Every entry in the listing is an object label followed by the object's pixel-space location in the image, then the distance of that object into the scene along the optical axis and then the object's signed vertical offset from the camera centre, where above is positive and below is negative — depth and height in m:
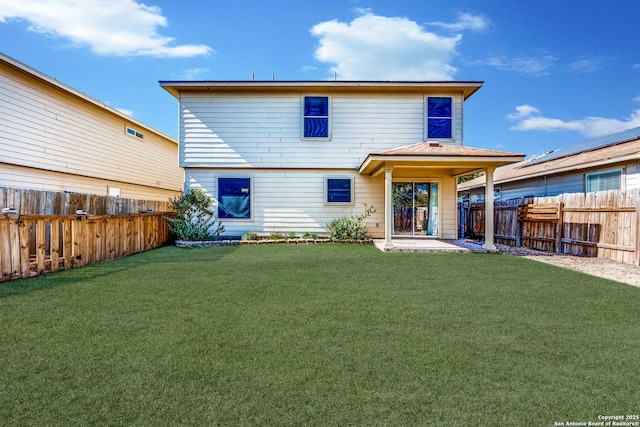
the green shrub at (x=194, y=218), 11.53 -0.25
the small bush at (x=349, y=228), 11.89 -0.56
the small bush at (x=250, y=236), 11.96 -0.86
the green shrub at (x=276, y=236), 12.03 -0.85
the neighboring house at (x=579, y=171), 10.90 +1.62
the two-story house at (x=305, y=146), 12.23 +2.30
